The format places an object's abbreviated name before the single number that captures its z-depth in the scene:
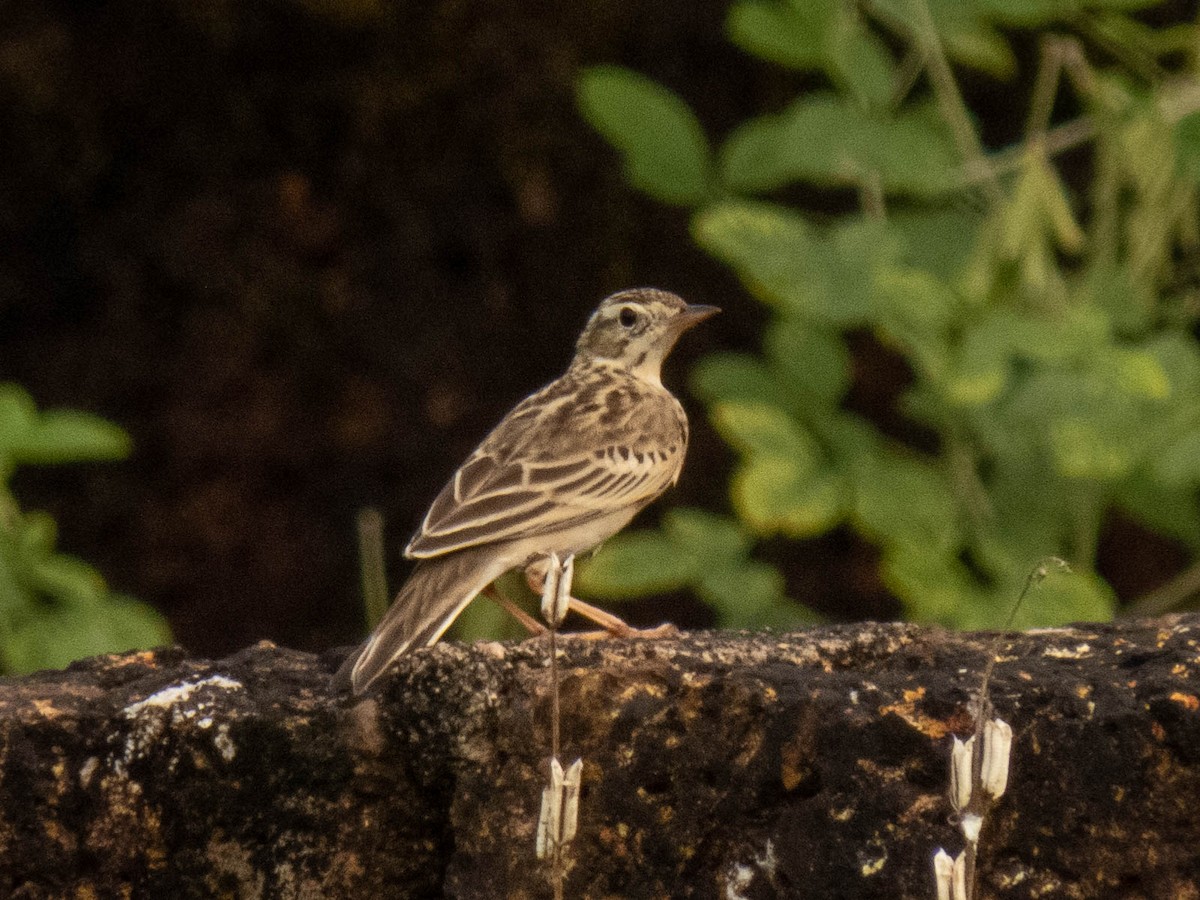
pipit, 9.55
